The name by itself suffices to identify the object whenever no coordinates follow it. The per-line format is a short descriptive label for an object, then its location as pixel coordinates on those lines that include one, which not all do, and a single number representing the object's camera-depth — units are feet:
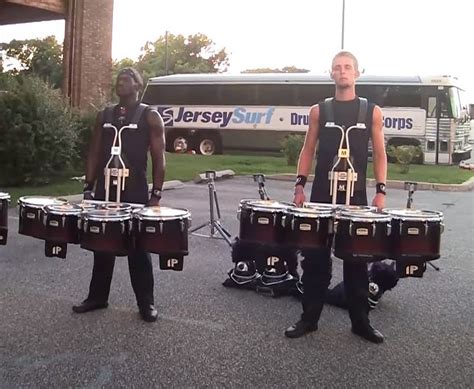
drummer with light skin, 15.96
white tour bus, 83.05
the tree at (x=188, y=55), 220.43
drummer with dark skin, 17.08
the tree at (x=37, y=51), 144.91
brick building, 61.26
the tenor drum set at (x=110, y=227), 15.33
